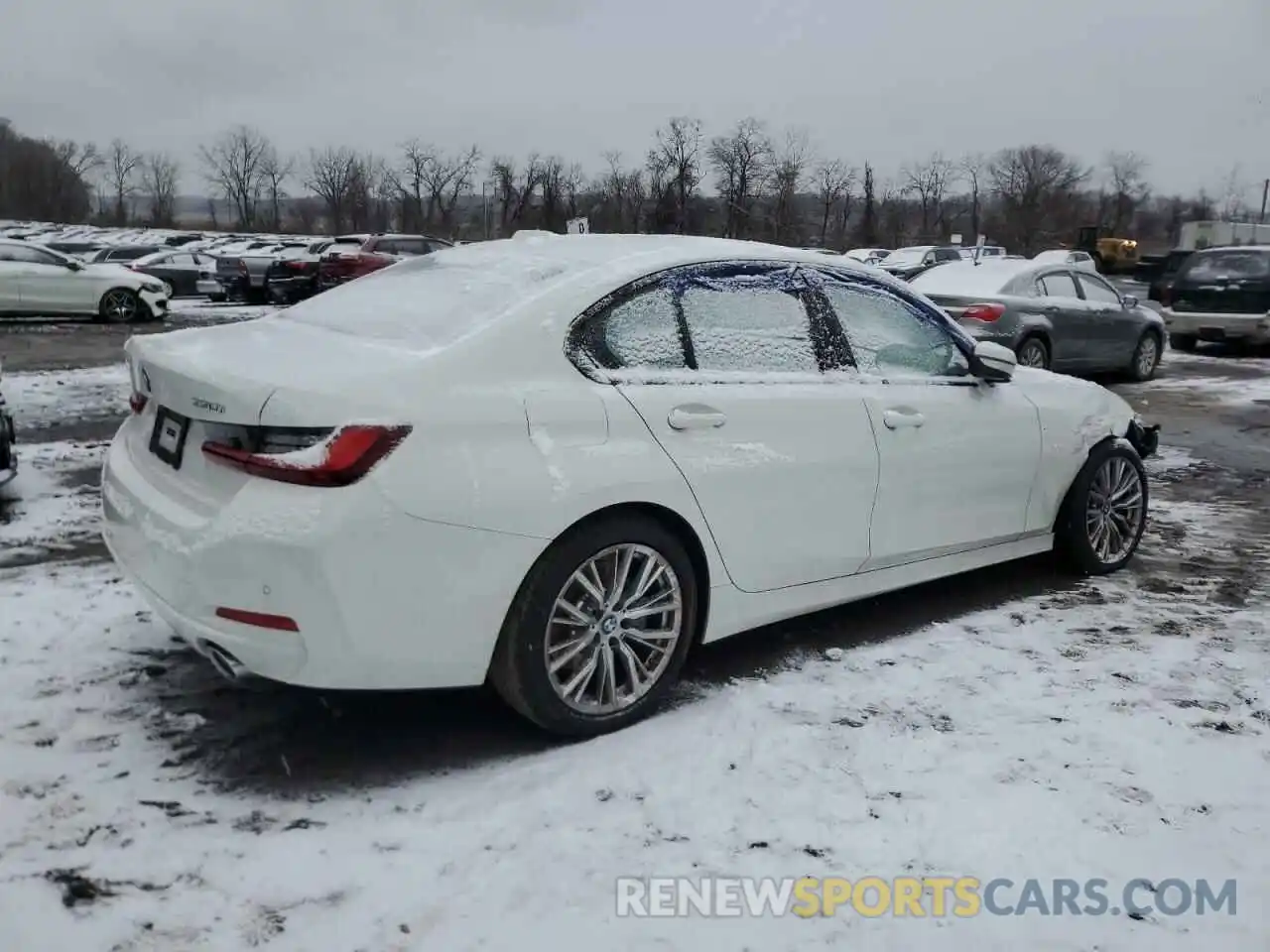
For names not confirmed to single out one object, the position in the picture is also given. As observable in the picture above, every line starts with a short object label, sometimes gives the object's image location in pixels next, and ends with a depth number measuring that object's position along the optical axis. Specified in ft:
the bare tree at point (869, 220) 222.28
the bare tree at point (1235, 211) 297.94
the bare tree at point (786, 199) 185.37
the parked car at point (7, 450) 19.08
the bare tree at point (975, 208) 256.25
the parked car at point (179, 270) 94.28
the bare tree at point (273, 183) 291.79
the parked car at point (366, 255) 76.64
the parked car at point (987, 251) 118.50
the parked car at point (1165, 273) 84.82
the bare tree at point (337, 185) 266.57
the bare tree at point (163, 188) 285.23
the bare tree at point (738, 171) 186.80
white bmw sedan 9.27
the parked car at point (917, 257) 99.77
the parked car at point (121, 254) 101.54
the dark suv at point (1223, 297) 52.90
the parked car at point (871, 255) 118.64
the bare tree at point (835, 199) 224.74
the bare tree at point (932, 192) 272.51
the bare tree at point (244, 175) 293.23
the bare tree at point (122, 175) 296.10
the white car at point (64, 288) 62.03
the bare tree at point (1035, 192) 242.99
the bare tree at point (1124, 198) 297.94
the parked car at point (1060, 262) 39.37
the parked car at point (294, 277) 84.43
